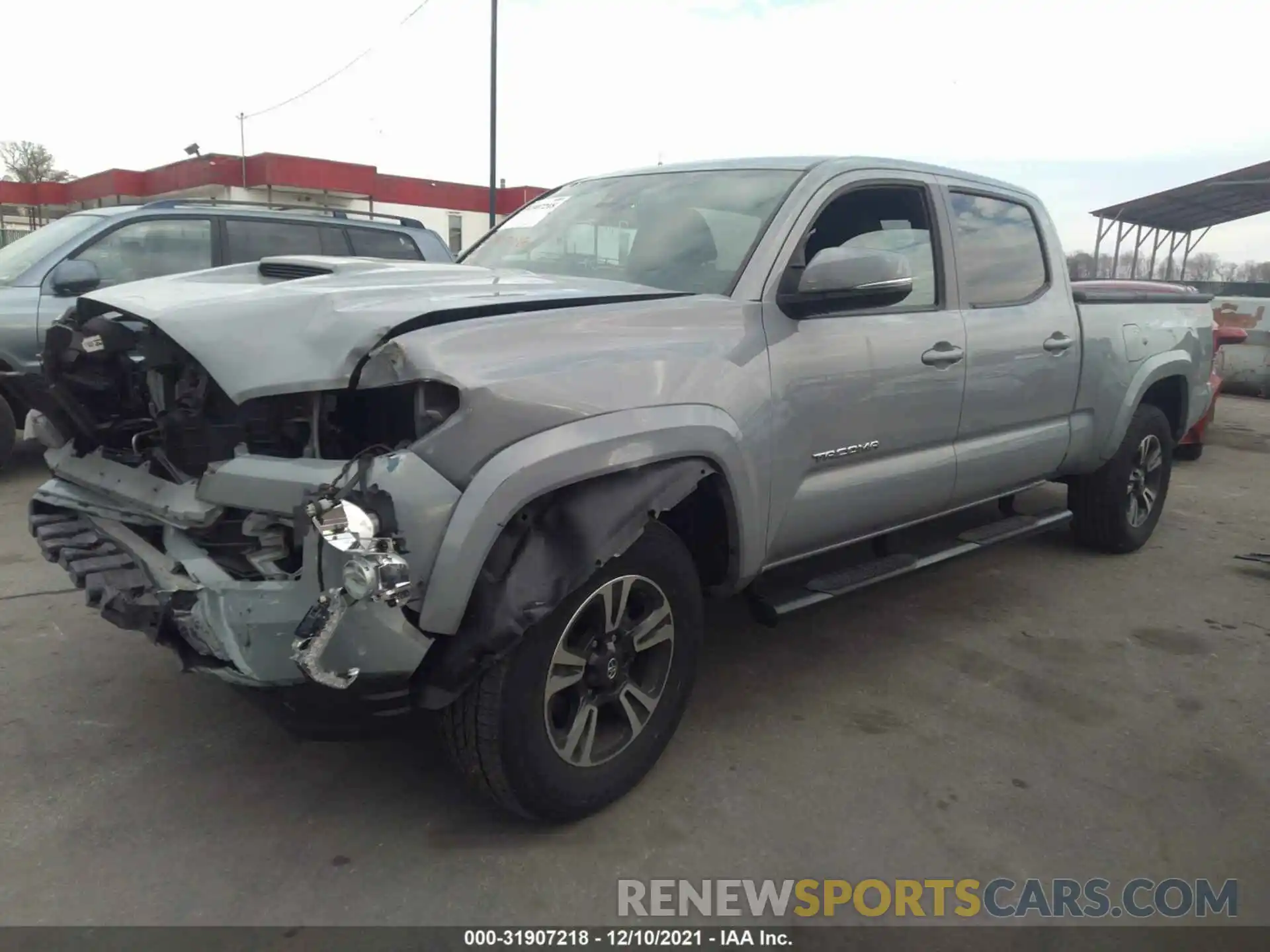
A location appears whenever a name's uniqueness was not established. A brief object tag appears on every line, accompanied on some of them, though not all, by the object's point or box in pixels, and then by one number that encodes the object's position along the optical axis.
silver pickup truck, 2.21
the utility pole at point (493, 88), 16.64
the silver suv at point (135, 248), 5.96
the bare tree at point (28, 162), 49.38
